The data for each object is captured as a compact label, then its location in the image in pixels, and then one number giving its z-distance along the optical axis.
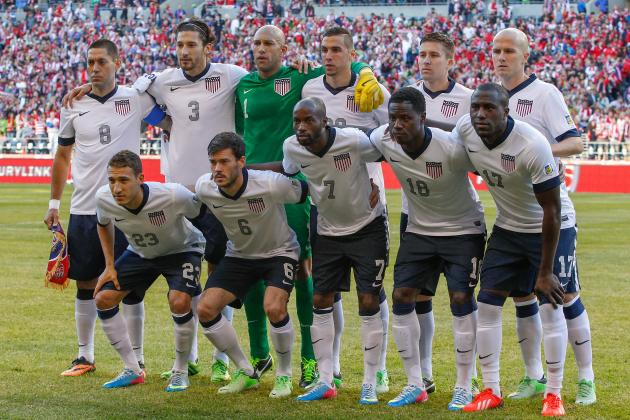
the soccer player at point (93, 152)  16.92
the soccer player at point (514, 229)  13.22
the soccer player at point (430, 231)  13.96
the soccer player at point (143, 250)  15.40
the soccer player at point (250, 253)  15.01
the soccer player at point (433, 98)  15.37
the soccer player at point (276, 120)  16.05
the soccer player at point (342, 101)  15.49
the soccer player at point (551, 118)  14.33
